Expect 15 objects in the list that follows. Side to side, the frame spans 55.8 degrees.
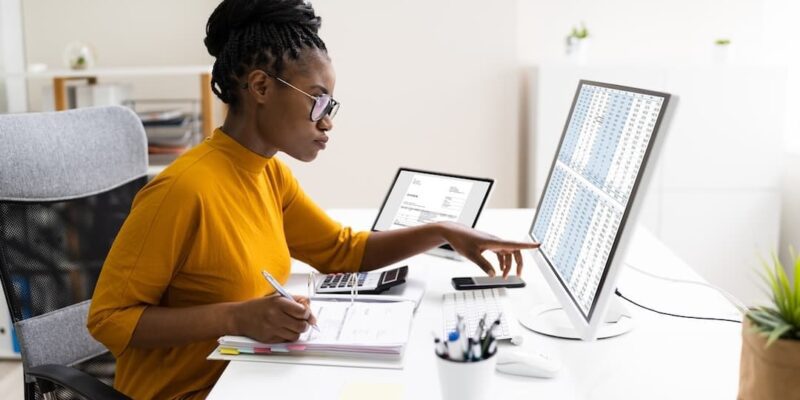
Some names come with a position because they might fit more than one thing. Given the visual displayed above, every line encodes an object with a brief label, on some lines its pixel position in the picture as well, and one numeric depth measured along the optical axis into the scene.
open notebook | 1.16
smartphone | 1.56
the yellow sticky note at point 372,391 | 1.04
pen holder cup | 0.91
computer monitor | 1.05
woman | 1.19
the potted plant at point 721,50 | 3.24
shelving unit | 2.89
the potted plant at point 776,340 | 0.84
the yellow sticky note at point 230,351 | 1.17
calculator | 1.51
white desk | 1.07
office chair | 1.37
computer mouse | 1.11
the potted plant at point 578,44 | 3.29
